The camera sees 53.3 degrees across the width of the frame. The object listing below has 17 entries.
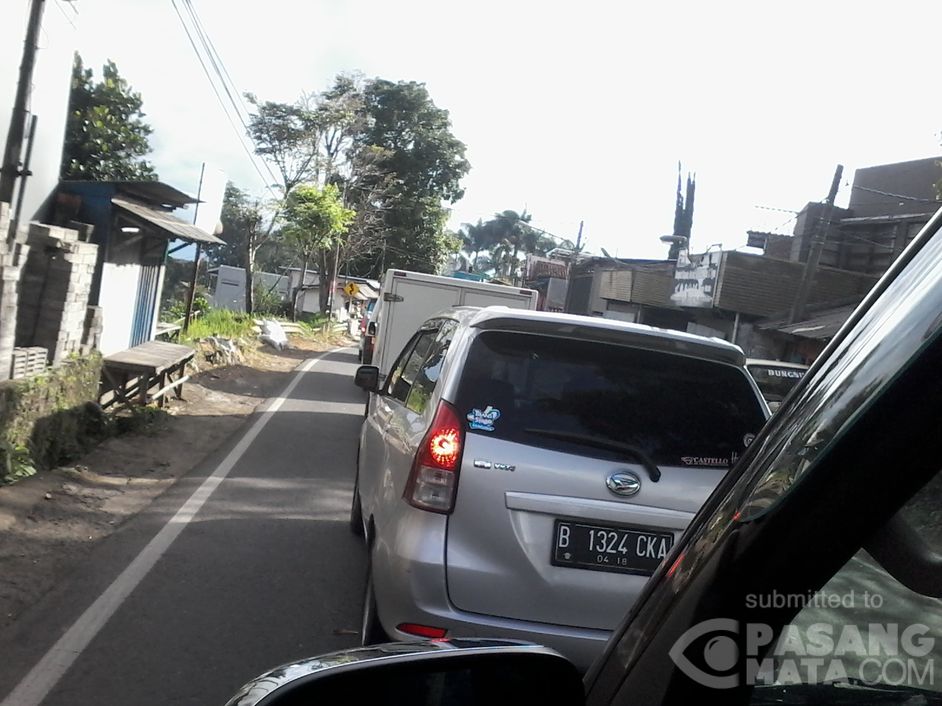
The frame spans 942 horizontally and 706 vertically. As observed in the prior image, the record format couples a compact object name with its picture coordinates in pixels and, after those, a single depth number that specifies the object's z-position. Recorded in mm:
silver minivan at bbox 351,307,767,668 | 3621
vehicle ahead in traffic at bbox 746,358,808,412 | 10398
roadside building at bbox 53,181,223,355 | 13539
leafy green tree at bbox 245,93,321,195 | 38094
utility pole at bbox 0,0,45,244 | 10758
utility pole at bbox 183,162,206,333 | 20219
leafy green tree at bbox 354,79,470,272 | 48125
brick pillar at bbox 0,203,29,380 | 9539
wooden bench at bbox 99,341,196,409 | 12414
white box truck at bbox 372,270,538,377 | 13914
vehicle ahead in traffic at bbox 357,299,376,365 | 20081
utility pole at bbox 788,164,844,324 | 18375
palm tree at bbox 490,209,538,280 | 82062
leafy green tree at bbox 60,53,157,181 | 17875
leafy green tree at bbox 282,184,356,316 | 34969
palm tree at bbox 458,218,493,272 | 84625
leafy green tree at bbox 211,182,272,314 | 36344
